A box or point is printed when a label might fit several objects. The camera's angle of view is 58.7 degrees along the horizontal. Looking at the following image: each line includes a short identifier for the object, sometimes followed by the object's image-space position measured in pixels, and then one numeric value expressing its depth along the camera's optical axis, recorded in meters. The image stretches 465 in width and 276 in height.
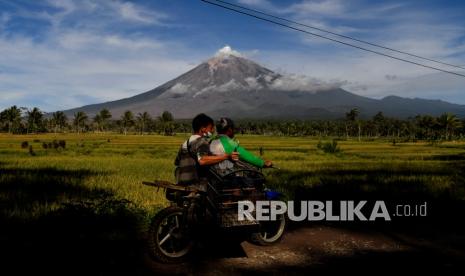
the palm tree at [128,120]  183.50
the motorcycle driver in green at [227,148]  6.05
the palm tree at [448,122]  132.50
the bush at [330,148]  48.94
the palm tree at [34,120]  150.69
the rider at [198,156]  5.88
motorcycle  5.72
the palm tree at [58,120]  181.00
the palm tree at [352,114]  155.25
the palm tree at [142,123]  198.10
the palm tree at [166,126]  189.73
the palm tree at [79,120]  179.12
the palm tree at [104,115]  193.94
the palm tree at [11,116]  146.38
